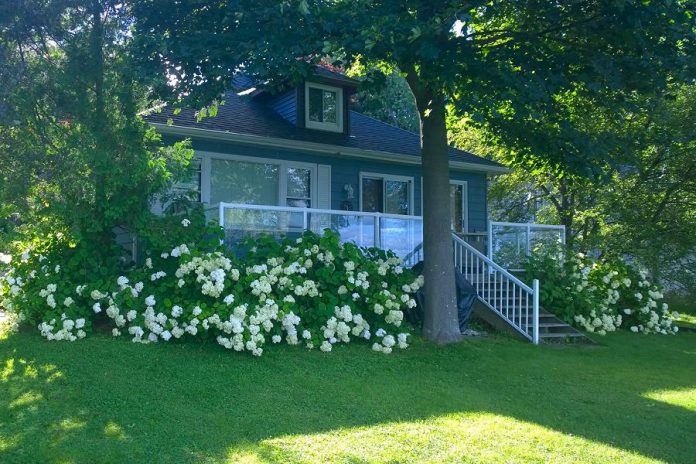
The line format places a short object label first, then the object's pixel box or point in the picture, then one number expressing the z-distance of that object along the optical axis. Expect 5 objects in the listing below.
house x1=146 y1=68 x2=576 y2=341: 10.43
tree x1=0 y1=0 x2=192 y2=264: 7.52
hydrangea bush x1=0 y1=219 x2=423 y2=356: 7.71
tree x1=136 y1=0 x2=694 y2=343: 7.31
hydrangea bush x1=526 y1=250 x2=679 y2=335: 11.53
